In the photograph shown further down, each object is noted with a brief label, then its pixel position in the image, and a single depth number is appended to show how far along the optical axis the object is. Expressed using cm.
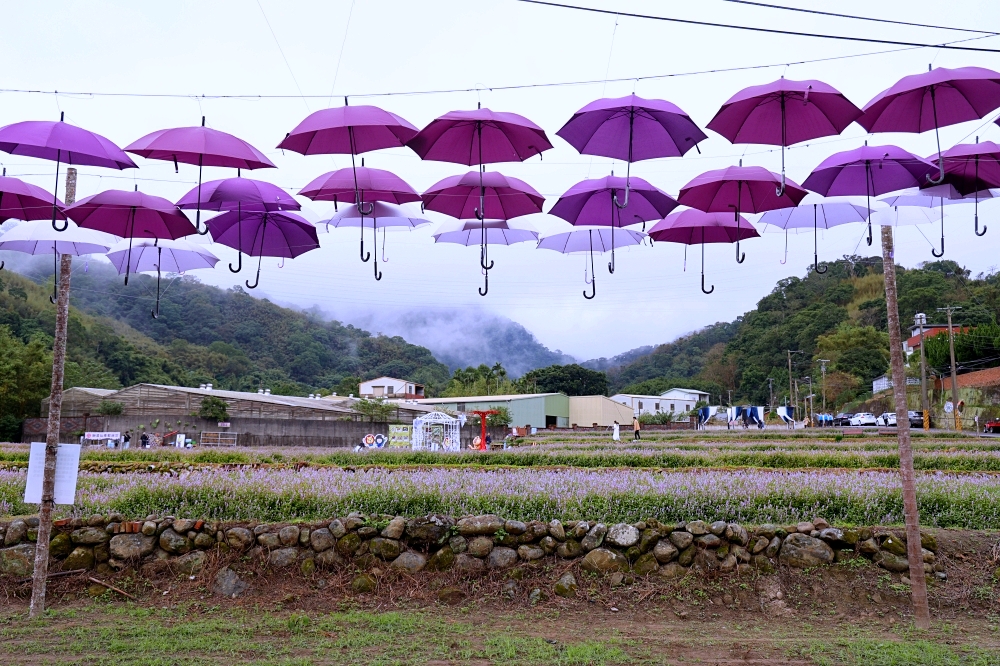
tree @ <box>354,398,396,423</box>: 4006
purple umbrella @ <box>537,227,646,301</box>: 982
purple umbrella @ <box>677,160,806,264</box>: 771
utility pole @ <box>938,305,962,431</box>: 4014
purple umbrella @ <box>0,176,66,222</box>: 780
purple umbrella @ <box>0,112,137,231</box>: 684
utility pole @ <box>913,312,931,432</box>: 4028
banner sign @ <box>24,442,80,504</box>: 681
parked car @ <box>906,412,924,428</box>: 4823
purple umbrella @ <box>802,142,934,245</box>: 748
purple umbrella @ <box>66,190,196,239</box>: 793
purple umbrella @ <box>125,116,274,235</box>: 698
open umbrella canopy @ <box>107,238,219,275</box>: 970
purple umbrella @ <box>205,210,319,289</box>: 898
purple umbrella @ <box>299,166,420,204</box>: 802
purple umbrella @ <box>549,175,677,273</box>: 834
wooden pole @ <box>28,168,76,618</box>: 665
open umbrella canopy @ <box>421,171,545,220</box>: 829
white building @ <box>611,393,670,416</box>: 8294
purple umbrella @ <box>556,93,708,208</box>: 708
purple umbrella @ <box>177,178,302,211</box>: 779
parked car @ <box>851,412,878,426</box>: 5196
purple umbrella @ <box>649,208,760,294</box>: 857
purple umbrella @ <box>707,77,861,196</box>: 670
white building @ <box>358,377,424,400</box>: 7868
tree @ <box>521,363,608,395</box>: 9012
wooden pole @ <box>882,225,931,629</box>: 637
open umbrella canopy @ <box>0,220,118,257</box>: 812
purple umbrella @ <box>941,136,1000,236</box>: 715
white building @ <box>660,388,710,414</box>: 8525
